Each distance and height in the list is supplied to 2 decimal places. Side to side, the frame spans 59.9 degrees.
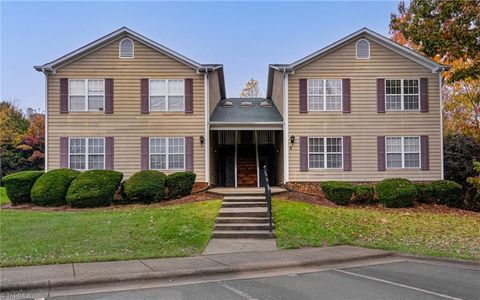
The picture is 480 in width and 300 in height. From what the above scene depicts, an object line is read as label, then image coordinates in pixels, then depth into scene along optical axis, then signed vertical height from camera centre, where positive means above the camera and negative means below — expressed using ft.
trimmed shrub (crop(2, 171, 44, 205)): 50.24 -3.81
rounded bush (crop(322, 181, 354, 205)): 49.57 -4.61
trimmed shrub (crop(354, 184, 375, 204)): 50.19 -4.80
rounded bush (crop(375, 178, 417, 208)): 48.88 -4.65
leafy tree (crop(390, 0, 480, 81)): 50.16 +15.81
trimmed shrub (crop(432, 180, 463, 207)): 51.72 -4.73
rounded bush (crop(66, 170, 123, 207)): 47.29 -3.88
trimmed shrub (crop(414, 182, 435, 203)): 51.44 -4.83
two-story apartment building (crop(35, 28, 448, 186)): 57.36 +5.97
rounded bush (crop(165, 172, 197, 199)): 51.16 -3.53
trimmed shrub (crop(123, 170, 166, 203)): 49.14 -3.84
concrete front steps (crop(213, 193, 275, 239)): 35.73 -6.07
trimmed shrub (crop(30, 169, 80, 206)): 48.34 -3.93
